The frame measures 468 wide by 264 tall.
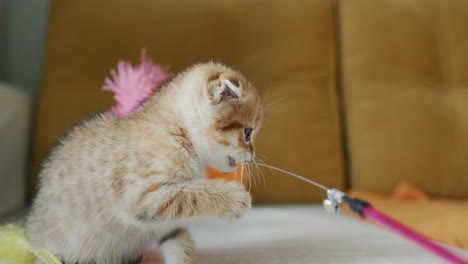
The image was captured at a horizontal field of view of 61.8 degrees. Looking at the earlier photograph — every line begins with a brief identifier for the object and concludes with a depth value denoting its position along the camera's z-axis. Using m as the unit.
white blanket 0.80
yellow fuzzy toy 0.73
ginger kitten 0.63
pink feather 0.94
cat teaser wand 0.43
